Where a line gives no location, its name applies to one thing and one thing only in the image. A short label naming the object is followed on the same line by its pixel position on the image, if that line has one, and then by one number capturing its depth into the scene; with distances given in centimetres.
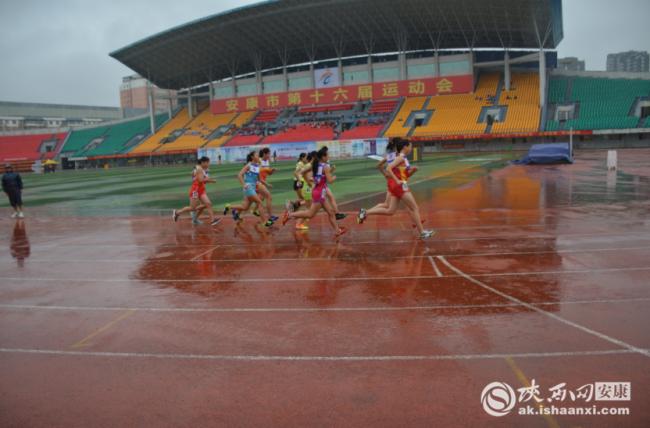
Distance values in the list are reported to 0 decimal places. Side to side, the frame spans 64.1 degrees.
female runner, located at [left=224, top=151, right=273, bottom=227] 1208
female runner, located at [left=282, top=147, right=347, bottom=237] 1002
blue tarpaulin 2806
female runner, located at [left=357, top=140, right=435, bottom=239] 934
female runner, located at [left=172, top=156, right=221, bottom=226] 1241
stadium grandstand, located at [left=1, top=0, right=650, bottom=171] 4941
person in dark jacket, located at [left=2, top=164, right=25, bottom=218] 1673
